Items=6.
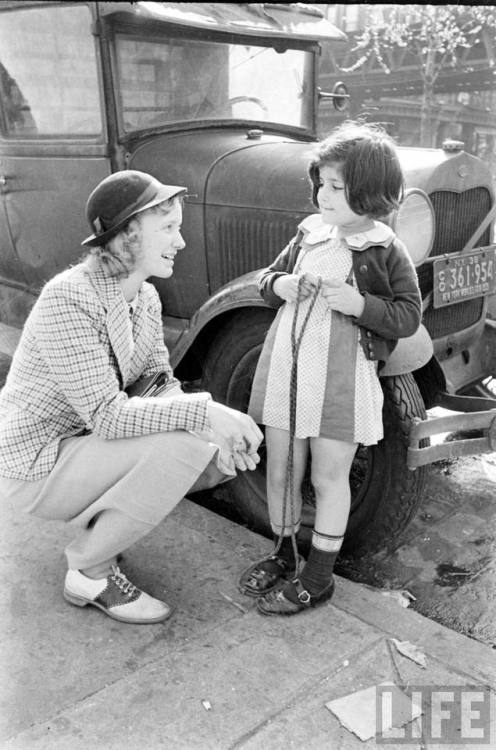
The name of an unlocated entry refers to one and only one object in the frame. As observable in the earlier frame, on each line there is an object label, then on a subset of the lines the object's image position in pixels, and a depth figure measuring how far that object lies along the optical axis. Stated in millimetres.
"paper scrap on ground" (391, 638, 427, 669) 2148
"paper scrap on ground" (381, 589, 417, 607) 2730
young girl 2195
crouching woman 2166
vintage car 2820
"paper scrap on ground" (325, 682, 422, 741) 1886
